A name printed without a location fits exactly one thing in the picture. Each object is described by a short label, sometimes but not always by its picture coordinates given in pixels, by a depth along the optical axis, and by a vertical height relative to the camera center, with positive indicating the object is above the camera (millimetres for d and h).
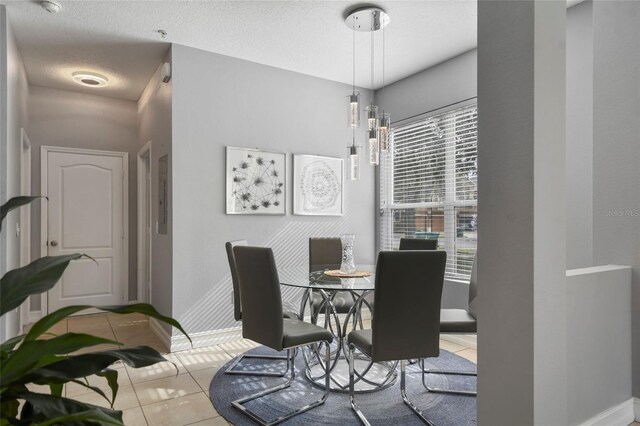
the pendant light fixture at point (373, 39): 2830 +1532
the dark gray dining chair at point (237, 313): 2955 -728
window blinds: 3873 +301
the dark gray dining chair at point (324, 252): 3934 -368
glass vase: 3100 -317
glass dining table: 2697 -809
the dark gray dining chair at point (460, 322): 2637 -709
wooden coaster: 2982 -450
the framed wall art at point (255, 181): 4004 +338
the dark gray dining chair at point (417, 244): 3438 -257
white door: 5027 -106
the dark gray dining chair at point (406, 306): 2062 -483
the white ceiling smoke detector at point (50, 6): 2977 +1558
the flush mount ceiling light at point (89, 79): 4527 +1563
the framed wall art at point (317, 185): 4438 +330
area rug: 2312 -1180
